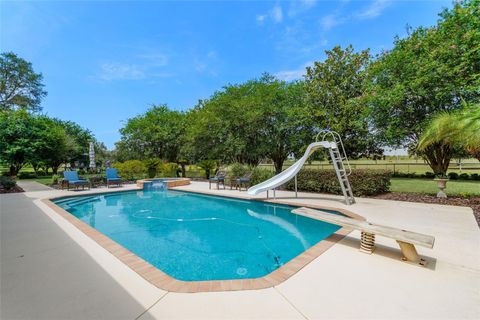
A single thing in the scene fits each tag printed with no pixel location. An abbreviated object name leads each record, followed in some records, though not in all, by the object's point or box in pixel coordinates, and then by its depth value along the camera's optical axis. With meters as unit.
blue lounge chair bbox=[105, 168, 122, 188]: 13.12
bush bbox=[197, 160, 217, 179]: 18.23
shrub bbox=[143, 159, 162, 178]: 17.12
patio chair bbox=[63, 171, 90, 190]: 11.61
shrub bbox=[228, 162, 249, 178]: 12.60
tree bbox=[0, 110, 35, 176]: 17.61
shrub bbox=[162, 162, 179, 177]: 18.07
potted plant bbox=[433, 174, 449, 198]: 7.41
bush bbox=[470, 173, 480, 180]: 15.73
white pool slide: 7.47
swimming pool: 3.85
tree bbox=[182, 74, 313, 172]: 15.45
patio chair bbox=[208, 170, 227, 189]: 12.41
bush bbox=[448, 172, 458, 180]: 16.34
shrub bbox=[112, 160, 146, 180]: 16.33
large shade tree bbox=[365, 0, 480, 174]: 9.77
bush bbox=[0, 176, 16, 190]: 11.44
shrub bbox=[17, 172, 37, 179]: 21.52
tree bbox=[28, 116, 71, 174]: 19.02
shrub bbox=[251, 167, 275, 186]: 11.93
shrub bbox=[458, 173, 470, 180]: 16.00
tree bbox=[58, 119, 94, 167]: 28.17
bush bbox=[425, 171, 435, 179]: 17.58
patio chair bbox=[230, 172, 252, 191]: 11.16
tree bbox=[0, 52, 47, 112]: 24.88
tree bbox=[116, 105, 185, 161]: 23.02
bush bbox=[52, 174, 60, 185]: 14.45
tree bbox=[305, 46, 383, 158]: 13.62
